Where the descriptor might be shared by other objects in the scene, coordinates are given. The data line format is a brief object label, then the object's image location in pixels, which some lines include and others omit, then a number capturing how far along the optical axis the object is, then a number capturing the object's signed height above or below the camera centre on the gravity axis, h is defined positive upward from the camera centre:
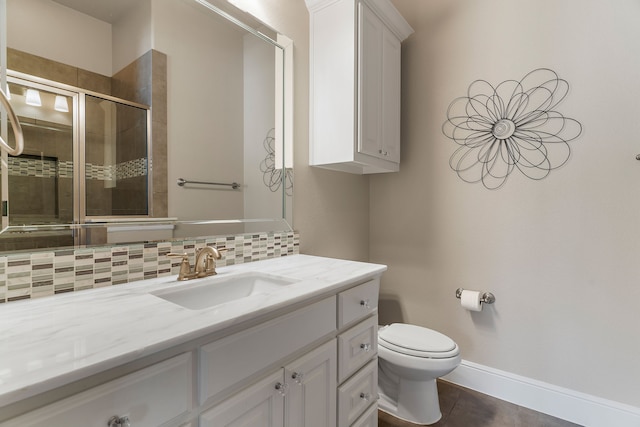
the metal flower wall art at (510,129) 1.71 +0.48
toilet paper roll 1.87 -0.55
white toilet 1.57 -0.82
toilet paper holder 1.89 -0.54
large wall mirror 0.91 +0.34
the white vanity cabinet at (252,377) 0.54 -0.38
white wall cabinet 1.67 +0.73
